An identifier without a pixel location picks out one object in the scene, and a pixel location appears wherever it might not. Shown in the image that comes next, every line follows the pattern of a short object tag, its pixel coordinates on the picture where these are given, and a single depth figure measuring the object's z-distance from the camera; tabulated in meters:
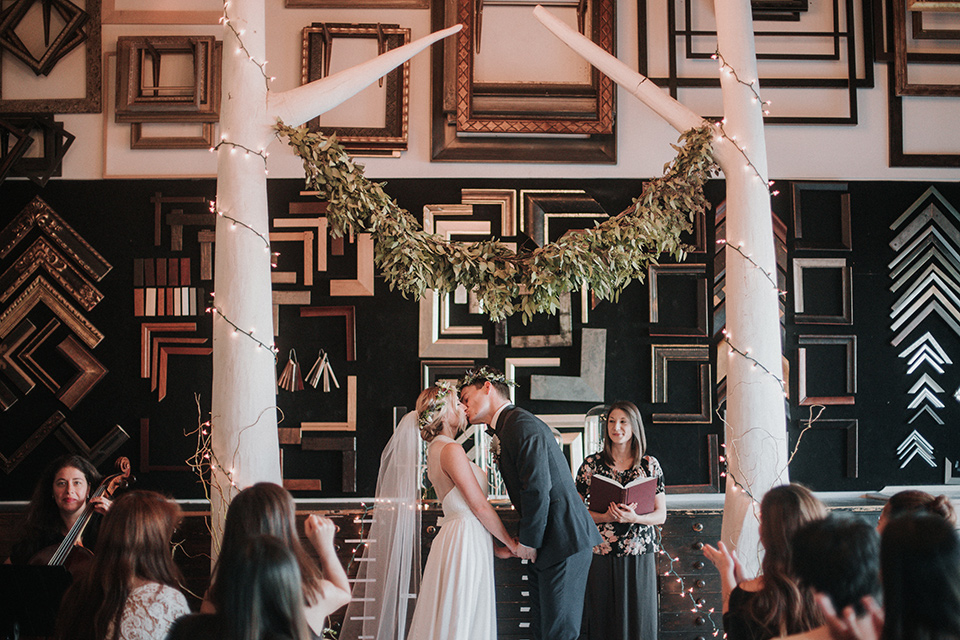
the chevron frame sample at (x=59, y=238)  4.51
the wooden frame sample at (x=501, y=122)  4.55
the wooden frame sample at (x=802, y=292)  4.57
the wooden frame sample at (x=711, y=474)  4.48
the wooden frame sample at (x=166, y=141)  4.56
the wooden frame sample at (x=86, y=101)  4.59
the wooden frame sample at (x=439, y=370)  4.46
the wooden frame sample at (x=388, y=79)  4.57
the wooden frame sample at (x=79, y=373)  4.45
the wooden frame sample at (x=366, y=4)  4.65
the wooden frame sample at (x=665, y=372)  4.51
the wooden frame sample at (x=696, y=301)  4.53
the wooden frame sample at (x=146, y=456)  4.41
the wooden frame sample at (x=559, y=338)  4.52
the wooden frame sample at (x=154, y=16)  4.63
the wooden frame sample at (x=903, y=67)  4.69
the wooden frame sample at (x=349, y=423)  4.46
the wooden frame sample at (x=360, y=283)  4.51
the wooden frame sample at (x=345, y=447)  4.42
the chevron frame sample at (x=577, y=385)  4.48
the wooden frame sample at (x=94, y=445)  4.41
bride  3.28
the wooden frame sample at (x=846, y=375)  4.55
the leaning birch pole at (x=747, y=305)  3.41
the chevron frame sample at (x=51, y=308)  4.48
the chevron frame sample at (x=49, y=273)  4.50
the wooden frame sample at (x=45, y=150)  4.49
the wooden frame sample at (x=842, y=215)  4.60
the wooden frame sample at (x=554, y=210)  4.54
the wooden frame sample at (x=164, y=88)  4.54
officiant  3.46
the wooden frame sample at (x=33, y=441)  4.41
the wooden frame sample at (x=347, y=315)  4.48
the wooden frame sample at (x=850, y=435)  4.52
